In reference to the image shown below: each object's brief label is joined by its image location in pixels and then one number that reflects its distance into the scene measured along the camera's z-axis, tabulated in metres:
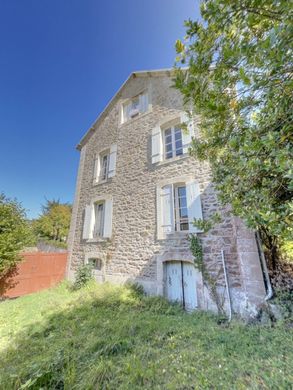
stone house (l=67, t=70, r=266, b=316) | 4.18
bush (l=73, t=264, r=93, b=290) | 6.40
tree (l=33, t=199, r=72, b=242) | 17.53
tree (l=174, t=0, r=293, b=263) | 1.68
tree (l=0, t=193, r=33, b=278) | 5.55
